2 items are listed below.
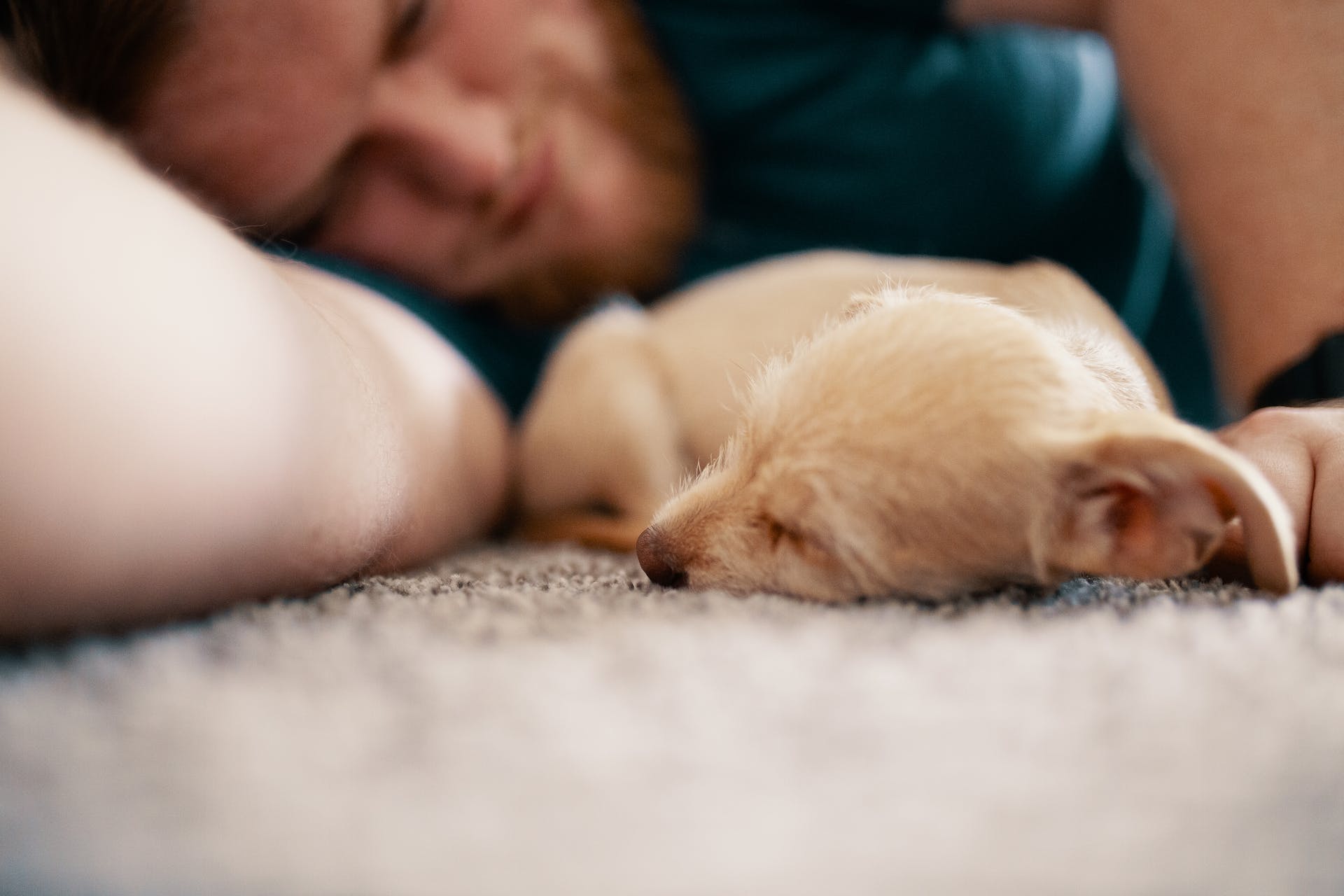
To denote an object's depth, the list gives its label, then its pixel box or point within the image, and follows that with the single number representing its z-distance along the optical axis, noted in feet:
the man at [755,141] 1.94
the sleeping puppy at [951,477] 1.63
